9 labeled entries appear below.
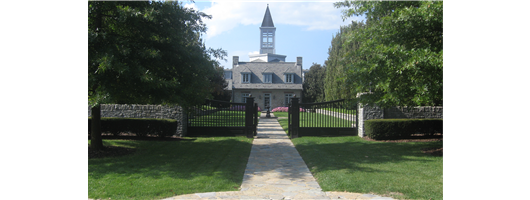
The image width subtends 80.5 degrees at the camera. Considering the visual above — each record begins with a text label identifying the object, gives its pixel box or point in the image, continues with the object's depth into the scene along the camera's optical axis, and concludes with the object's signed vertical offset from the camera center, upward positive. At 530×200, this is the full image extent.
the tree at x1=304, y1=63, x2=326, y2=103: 41.22 +3.52
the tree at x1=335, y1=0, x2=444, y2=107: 7.62 +1.43
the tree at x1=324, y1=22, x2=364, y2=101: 27.33 +3.55
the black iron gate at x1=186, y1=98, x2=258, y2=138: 13.34 -0.79
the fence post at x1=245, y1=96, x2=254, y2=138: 13.27 -0.46
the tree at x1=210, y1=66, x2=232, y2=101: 27.77 +1.82
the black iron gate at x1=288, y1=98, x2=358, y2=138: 13.46 -0.88
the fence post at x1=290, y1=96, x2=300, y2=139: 13.30 -0.35
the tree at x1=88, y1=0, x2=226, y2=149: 6.95 +1.31
